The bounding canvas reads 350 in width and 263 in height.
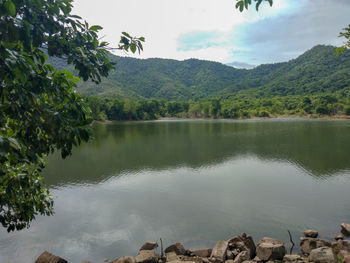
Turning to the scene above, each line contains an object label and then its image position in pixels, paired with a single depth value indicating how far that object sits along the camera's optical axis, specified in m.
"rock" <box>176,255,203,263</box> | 7.82
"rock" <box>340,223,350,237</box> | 9.57
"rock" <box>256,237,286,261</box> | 7.74
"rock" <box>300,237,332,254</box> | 8.22
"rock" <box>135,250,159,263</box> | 7.75
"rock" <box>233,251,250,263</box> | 7.48
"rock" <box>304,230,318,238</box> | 9.48
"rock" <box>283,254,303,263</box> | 7.45
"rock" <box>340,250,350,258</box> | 7.13
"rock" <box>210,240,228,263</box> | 7.61
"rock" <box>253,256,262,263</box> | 7.71
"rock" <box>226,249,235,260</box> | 7.89
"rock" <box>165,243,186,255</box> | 8.45
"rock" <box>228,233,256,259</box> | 8.23
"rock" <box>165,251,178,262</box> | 7.96
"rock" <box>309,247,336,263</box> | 7.11
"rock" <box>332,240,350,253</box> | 7.58
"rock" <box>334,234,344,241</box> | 9.22
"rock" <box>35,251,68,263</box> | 7.85
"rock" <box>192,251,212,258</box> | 8.20
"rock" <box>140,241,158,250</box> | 8.88
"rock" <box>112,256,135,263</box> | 7.56
